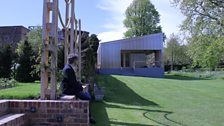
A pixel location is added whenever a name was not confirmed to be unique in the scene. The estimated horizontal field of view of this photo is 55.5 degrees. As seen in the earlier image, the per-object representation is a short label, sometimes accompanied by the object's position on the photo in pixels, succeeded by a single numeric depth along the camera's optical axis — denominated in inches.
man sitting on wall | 155.1
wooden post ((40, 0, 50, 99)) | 132.1
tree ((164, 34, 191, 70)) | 1510.1
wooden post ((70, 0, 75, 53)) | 227.6
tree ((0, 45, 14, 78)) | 596.6
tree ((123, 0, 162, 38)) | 1434.9
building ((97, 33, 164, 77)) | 943.4
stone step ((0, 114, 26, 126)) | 98.8
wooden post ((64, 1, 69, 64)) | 192.5
